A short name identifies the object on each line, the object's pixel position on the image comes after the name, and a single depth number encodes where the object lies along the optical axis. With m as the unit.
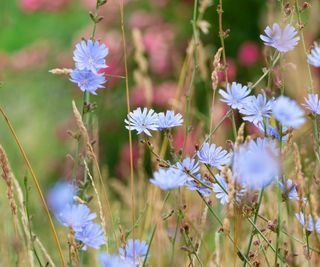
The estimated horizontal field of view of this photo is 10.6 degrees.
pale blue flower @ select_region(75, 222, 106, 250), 1.69
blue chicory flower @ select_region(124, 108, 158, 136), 1.70
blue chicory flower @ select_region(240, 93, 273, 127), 1.69
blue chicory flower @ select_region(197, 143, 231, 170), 1.69
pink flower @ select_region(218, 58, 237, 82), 4.52
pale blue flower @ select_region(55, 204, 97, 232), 1.66
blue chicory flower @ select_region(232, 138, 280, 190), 1.49
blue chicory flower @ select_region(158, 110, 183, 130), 1.69
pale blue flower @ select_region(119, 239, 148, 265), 1.72
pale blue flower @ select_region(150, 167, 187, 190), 1.57
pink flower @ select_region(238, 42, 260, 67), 4.65
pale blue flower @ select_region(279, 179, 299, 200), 1.66
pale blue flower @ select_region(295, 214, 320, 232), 1.71
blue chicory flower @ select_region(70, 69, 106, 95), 1.74
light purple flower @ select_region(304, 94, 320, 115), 1.68
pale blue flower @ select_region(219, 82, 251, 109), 1.71
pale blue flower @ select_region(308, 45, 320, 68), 1.66
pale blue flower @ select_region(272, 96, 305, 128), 1.55
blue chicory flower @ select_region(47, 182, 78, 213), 1.80
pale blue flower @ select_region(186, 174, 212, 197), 1.68
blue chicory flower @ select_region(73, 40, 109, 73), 1.72
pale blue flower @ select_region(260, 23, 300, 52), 1.72
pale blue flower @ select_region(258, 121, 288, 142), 1.69
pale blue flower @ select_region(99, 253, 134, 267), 1.57
